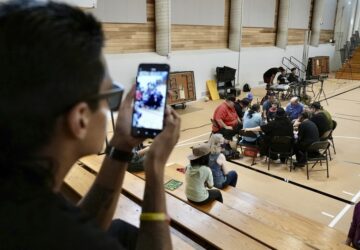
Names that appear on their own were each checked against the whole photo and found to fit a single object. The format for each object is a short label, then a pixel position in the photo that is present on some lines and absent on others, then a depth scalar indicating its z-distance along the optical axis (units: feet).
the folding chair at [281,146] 20.80
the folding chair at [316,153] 20.06
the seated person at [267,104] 28.83
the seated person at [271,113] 25.75
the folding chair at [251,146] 22.97
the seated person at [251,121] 23.58
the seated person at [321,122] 21.96
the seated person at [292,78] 45.11
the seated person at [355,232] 11.02
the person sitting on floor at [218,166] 15.76
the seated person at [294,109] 27.12
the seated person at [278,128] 21.01
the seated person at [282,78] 44.48
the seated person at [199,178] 12.34
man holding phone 2.28
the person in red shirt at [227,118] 24.61
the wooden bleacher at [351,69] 68.49
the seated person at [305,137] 20.84
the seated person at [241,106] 26.81
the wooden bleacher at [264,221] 10.17
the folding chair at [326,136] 22.13
